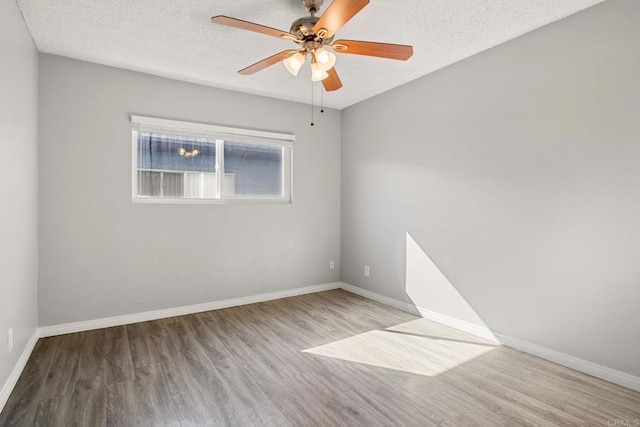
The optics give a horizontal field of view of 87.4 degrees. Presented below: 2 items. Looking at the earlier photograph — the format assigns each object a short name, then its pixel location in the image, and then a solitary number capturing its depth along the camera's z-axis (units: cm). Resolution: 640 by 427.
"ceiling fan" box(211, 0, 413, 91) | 184
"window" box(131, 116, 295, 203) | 345
